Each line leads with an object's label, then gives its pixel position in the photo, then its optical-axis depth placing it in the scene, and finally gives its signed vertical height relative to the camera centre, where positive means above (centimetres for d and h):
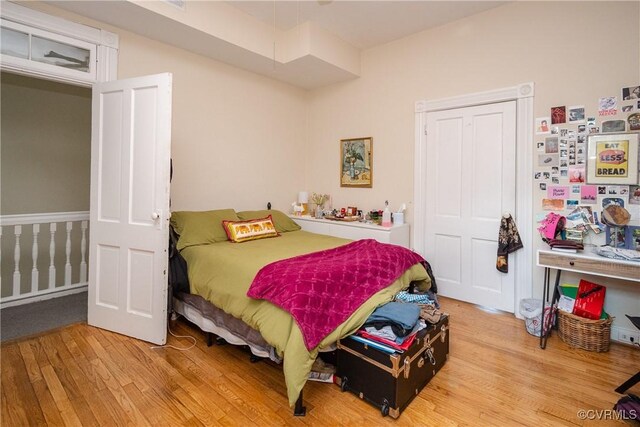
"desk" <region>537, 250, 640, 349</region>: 220 -34
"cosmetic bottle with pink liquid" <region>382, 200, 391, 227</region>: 370 -4
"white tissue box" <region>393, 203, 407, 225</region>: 374 -4
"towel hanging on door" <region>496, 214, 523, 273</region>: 300 -22
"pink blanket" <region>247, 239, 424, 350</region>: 181 -44
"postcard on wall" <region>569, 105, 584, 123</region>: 272 +88
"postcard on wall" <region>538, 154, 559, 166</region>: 284 +51
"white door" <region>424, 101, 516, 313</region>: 316 +20
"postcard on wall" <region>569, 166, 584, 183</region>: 273 +37
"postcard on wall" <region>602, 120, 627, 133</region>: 255 +74
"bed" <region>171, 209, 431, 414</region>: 178 -56
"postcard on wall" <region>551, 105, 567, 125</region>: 279 +89
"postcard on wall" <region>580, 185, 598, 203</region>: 267 +21
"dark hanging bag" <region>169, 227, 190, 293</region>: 265 -50
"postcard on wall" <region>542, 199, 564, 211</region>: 283 +12
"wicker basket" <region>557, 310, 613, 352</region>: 243 -87
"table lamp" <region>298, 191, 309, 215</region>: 459 +18
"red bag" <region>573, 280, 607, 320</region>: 254 -65
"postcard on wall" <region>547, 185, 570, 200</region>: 280 +23
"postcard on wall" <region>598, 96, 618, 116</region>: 258 +91
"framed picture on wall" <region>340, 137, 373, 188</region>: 414 +67
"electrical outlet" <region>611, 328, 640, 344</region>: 253 -93
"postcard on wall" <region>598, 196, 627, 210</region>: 255 +14
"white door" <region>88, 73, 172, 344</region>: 249 +3
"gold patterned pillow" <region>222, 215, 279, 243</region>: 312 -18
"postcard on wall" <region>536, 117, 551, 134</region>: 288 +83
